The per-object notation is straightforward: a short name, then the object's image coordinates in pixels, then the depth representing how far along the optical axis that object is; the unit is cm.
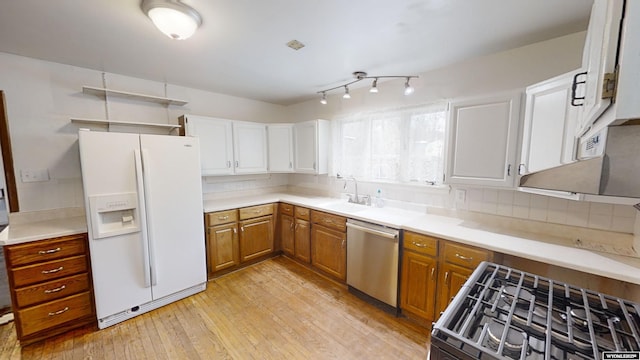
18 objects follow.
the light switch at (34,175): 225
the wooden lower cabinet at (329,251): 267
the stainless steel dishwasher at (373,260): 221
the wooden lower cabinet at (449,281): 183
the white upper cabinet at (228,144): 303
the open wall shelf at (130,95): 238
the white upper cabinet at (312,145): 346
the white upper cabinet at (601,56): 56
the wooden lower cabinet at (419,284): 199
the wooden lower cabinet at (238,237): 285
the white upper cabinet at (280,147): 372
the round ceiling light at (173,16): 139
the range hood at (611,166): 62
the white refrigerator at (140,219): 204
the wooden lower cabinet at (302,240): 309
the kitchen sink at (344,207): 275
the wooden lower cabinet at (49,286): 183
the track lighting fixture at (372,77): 247
